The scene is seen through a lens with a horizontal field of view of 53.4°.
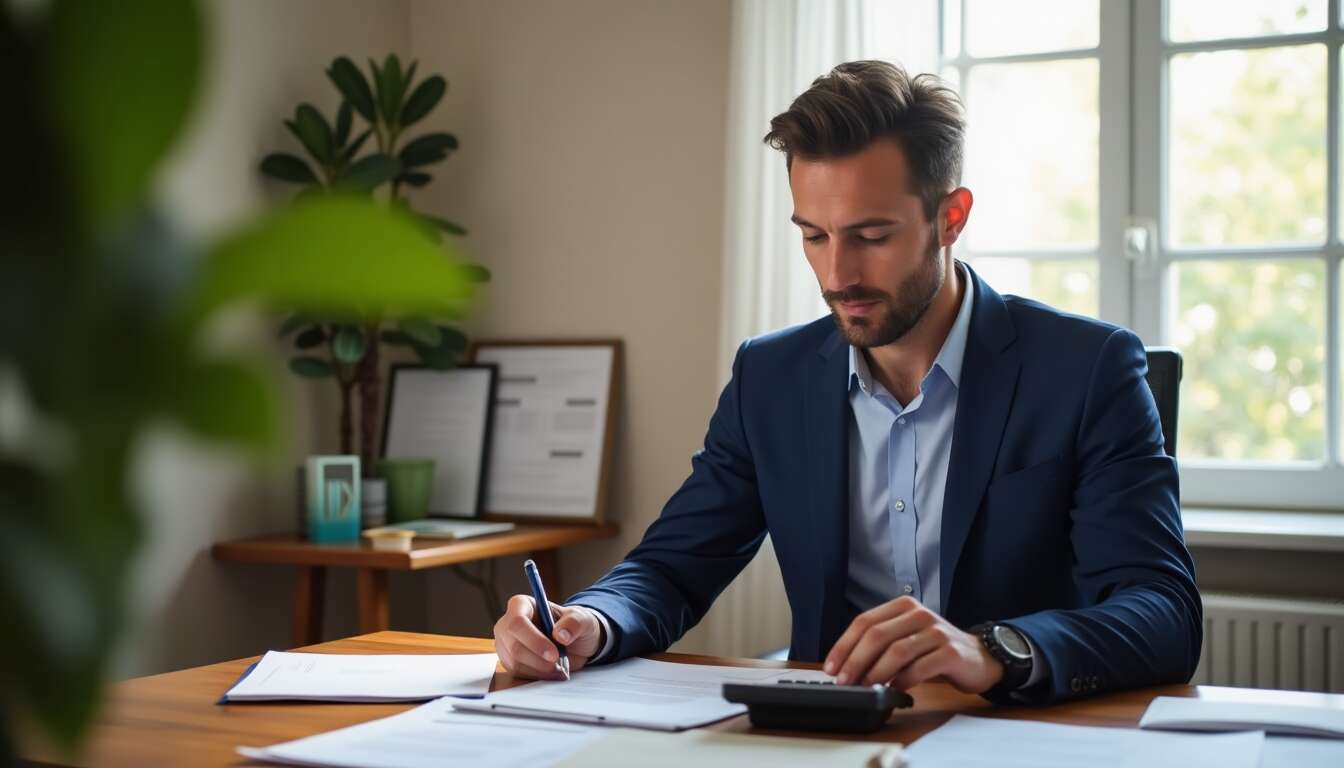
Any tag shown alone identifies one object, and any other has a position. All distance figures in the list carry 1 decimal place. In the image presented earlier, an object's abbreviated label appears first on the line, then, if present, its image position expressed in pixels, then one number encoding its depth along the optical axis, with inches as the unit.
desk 46.5
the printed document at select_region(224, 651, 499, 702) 54.2
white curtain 117.1
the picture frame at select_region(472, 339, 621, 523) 128.9
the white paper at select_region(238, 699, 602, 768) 43.3
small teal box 115.1
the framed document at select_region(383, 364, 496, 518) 131.7
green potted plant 120.2
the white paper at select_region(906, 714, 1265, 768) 42.4
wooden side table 108.3
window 112.4
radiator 101.1
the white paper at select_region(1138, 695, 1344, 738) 46.2
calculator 46.4
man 66.9
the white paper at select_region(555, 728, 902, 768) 41.7
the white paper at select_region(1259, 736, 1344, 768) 42.8
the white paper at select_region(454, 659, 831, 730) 49.1
